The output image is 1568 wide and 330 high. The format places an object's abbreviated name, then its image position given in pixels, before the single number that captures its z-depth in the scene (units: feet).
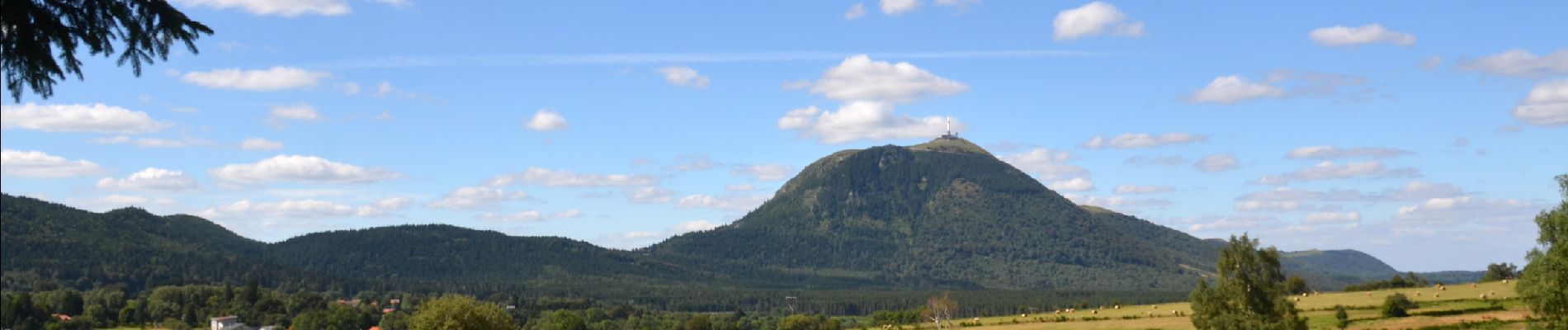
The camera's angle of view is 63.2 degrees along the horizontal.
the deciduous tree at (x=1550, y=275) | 182.39
